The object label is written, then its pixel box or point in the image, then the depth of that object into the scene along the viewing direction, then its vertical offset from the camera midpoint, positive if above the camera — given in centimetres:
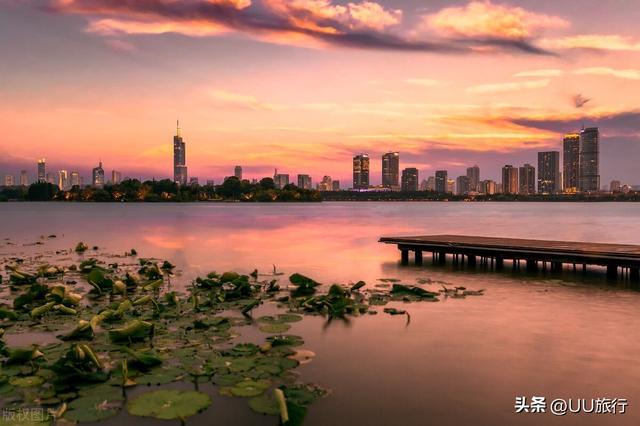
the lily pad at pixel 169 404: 705 -296
